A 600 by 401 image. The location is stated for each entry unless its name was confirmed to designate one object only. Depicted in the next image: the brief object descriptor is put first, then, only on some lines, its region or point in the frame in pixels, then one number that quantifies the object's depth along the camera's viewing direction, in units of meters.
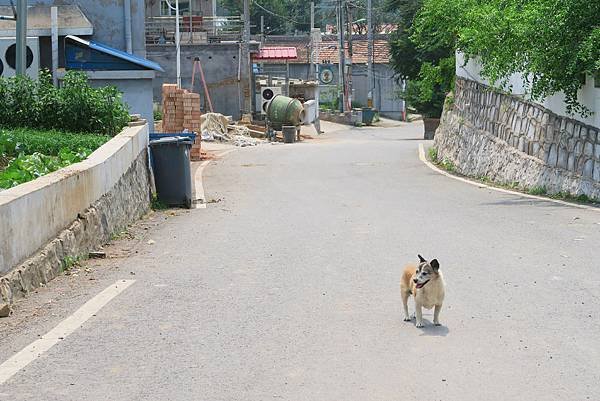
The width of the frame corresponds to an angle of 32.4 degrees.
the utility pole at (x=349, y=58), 70.31
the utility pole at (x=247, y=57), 54.31
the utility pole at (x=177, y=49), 46.53
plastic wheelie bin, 18.64
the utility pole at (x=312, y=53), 75.50
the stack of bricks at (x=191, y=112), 32.22
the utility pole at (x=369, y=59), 66.56
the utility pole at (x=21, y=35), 18.89
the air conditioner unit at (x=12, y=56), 25.08
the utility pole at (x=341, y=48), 66.56
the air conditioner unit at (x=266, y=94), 52.41
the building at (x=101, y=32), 25.64
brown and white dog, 7.89
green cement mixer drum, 48.31
